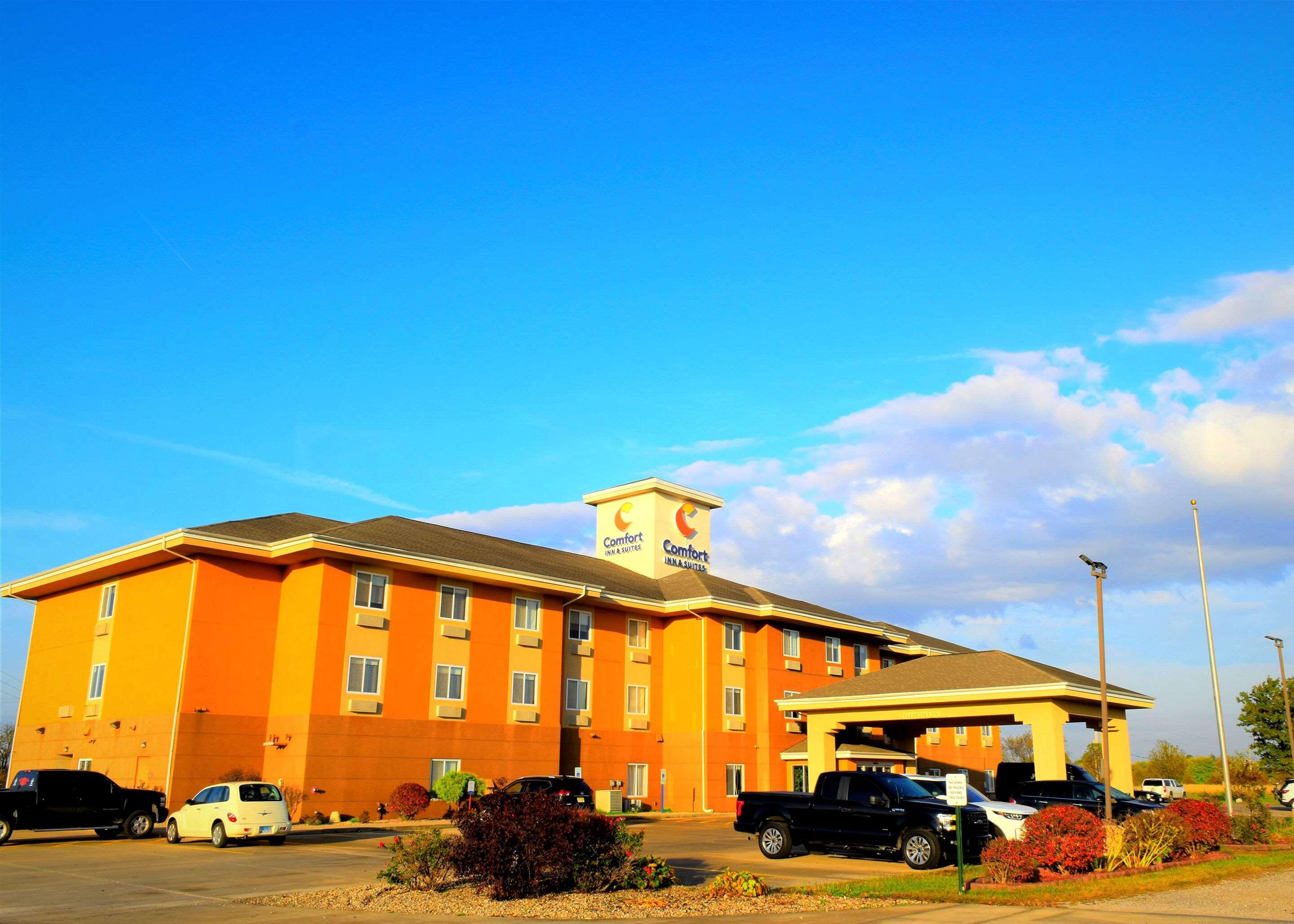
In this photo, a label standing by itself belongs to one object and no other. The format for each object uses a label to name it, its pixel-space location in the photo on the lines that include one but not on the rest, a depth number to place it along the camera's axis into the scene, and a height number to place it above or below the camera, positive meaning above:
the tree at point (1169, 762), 82.31 -0.94
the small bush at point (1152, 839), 18.86 -1.62
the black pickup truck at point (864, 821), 20.11 -1.52
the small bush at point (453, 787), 36.53 -1.69
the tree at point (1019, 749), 105.75 -0.11
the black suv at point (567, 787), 29.97 -1.35
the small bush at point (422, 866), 16.36 -1.96
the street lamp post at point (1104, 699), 25.78 +1.18
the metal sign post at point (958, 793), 15.28 -0.66
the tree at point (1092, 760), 77.39 -0.85
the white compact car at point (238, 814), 25.20 -1.89
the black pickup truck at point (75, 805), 26.56 -1.87
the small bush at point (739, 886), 15.64 -2.11
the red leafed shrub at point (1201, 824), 21.16 -1.48
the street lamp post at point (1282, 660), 43.41 +3.78
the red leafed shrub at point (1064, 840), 17.28 -1.50
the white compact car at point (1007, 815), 20.92 -1.34
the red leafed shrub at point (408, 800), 35.81 -2.11
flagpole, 35.21 +1.84
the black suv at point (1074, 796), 28.06 -1.33
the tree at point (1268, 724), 66.38 +1.75
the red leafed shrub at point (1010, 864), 16.84 -1.85
